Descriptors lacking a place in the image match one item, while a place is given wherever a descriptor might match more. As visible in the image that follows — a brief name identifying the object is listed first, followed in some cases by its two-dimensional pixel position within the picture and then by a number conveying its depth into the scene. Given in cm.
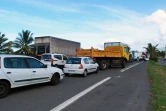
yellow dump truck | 1265
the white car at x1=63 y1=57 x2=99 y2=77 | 911
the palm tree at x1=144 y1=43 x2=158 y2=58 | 4728
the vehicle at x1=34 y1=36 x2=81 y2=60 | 1645
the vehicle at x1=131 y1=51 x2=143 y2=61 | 4040
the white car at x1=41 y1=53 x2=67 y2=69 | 1194
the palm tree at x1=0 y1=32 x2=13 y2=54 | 2017
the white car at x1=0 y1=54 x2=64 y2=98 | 489
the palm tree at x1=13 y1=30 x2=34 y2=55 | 2582
